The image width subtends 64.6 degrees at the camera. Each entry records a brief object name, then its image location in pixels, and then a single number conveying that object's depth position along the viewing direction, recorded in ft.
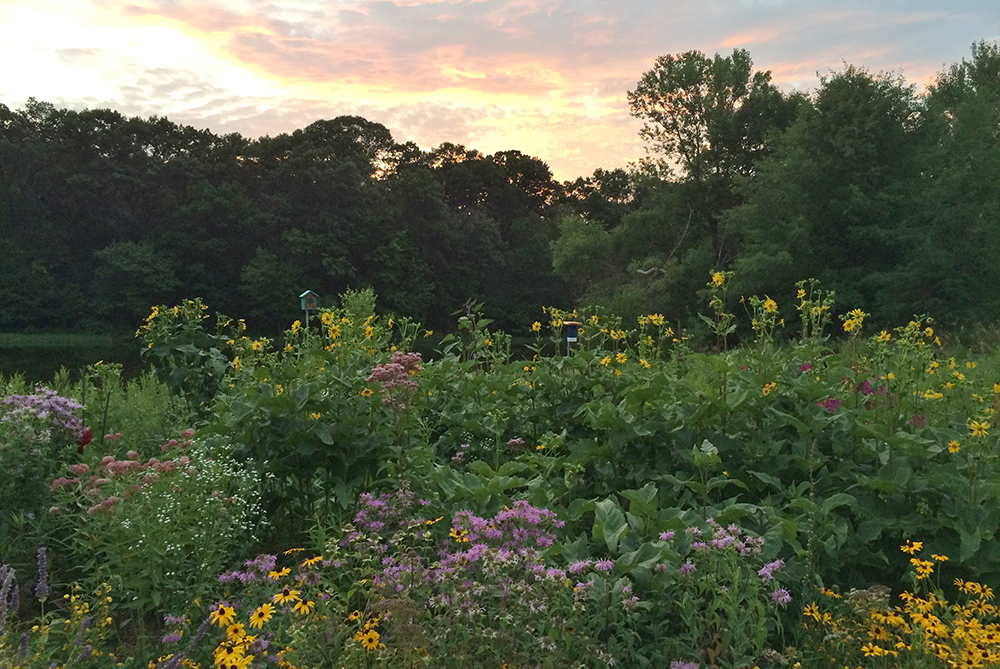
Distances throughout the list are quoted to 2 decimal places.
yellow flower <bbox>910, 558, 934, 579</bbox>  9.09
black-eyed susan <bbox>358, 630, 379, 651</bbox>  6.73
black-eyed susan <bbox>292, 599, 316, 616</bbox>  6.81
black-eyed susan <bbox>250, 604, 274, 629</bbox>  6.79
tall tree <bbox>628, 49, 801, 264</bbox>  105.81
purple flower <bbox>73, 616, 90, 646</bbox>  7.74
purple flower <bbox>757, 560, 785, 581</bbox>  7.85
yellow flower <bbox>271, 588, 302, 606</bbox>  6.64
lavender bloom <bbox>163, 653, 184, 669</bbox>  7.15
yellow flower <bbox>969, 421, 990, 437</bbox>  9.68
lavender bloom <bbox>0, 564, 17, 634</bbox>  7.14
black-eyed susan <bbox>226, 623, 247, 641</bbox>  6.59
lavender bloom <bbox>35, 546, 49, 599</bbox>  8.29
